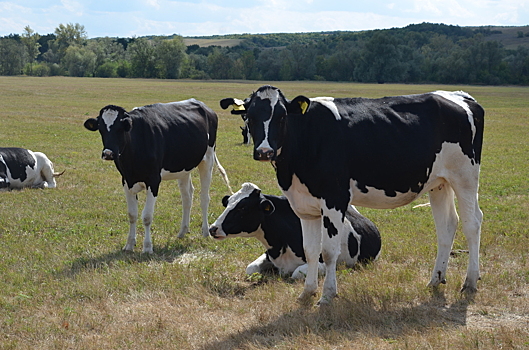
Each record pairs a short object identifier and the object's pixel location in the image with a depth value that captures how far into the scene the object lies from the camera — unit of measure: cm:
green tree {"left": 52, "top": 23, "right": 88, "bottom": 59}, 18106
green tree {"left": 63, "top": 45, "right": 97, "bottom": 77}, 14225
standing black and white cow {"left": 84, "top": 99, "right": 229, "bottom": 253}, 1009
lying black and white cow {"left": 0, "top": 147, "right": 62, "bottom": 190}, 1598
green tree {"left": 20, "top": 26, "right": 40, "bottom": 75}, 16950
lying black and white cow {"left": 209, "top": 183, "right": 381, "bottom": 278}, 889
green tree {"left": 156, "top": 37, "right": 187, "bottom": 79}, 13212
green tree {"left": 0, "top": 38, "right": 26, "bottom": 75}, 14538
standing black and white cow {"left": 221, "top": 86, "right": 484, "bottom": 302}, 717
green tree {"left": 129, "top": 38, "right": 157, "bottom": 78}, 13475
